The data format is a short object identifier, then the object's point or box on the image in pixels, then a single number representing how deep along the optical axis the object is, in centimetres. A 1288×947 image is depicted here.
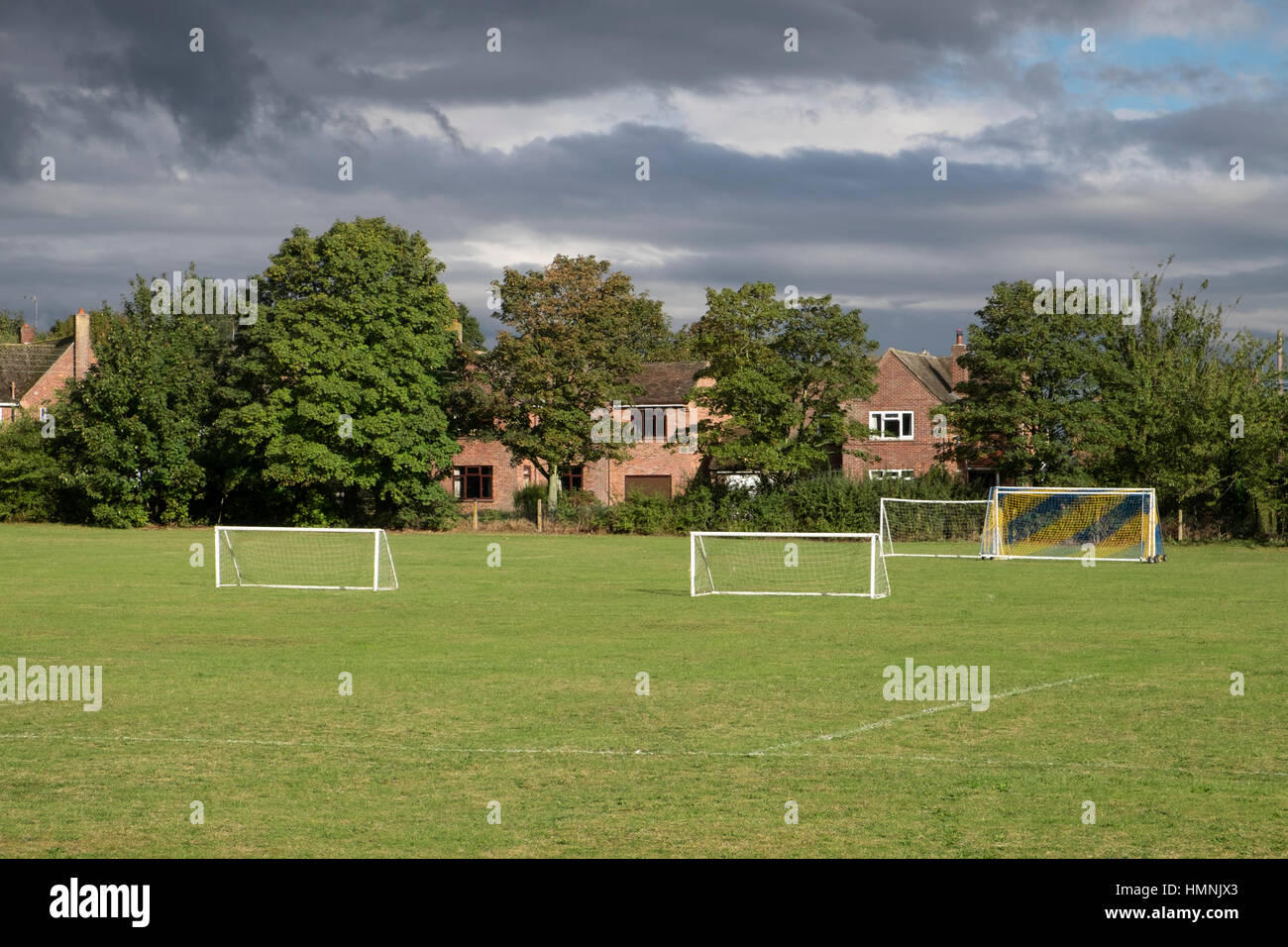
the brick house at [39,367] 8669
